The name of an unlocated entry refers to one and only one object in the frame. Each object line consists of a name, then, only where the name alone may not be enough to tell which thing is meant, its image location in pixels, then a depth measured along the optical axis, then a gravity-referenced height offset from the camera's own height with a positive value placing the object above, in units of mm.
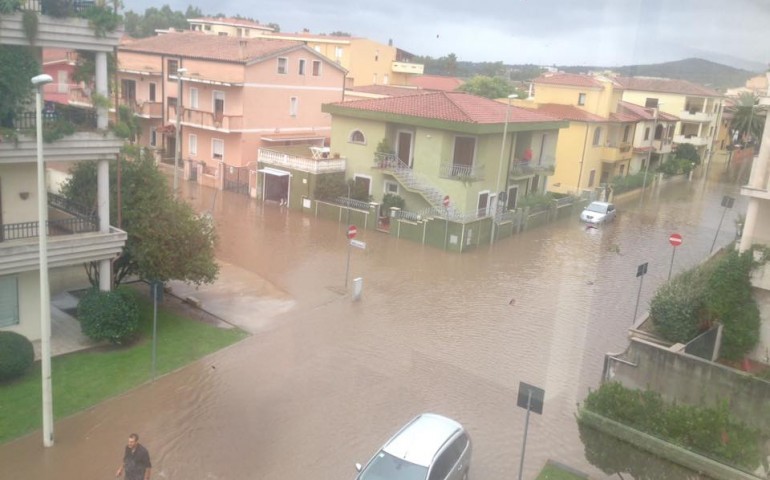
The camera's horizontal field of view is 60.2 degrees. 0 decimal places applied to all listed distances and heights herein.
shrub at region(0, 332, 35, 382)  9703 -4310
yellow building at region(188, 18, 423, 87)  45312 +2596
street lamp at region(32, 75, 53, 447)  8266 -3225
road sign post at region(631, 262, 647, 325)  13992 -3193
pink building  27859 -884
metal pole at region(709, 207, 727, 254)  19125 -3221
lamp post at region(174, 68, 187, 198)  20250 -1291
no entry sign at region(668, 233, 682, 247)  16938 -3032
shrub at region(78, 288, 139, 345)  11195 -4169
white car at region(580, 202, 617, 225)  26172 -3967
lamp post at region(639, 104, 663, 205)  31522 -2274
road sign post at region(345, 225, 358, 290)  15710 -3350
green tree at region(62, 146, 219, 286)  12133 -2790
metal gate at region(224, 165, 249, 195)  27500 -4130
